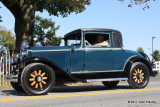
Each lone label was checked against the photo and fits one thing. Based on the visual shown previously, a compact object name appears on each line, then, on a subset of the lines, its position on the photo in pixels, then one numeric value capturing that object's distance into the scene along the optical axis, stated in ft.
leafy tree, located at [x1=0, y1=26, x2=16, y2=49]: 177.99
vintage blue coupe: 21.21
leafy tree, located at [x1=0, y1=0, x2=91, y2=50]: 39.86
